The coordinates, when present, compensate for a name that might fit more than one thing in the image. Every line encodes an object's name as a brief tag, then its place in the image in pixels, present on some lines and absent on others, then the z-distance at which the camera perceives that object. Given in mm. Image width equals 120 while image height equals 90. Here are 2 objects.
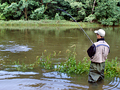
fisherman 3465
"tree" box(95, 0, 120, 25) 28562
